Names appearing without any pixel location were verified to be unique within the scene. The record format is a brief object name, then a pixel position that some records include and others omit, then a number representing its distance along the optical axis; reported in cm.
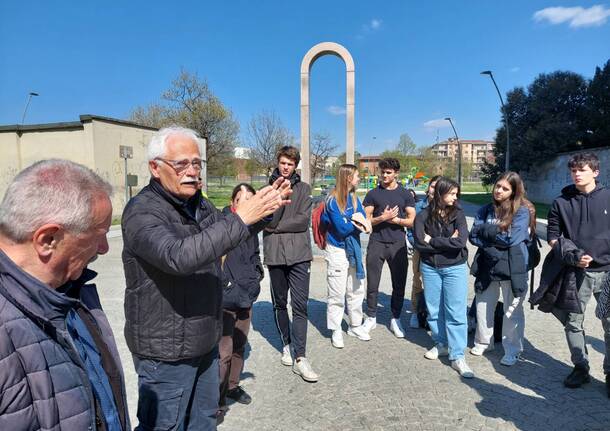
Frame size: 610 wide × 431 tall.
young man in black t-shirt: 462
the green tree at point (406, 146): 5831
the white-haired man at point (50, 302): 99
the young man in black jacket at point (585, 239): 329
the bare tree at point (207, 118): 3103
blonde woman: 424
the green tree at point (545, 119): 2858
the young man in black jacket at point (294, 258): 363
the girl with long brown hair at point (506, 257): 374
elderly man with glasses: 173
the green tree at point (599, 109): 2761
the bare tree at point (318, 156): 3803
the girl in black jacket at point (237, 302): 306
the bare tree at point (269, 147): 3228
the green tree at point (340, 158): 4527
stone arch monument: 942
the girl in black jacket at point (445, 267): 376
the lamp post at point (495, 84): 2414
